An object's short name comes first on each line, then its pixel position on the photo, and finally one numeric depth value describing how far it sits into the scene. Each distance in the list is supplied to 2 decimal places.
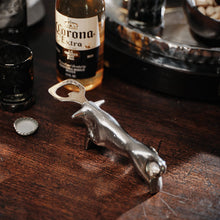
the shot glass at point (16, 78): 0.54
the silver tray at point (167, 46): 0.60
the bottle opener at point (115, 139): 0.45
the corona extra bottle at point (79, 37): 0.55
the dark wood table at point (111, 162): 0.45
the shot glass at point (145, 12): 0.68
